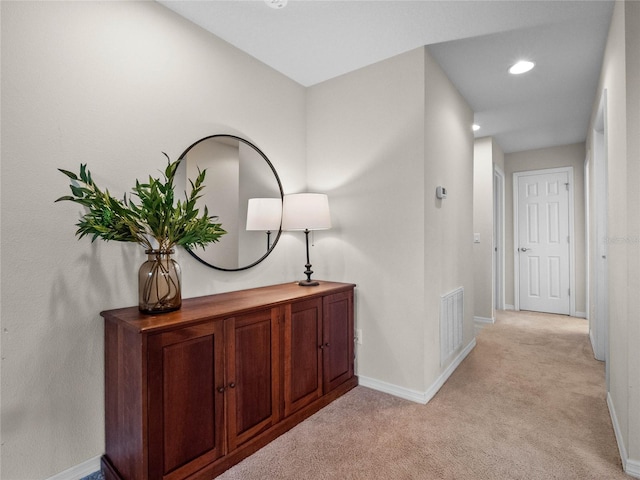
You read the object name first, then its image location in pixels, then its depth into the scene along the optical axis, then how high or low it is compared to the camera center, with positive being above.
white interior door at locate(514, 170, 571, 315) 4.86 -0.01
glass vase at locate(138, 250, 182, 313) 1.56 -0.19
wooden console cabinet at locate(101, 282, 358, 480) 1.37 -0.67
